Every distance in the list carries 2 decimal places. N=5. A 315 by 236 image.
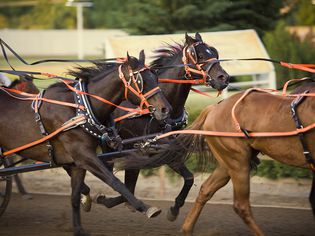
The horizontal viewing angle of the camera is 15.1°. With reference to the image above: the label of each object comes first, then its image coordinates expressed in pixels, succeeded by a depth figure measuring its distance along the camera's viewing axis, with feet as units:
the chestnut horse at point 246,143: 36.49
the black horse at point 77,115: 38.74
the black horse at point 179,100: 44.47
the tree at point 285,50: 81.55
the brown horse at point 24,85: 49.64
